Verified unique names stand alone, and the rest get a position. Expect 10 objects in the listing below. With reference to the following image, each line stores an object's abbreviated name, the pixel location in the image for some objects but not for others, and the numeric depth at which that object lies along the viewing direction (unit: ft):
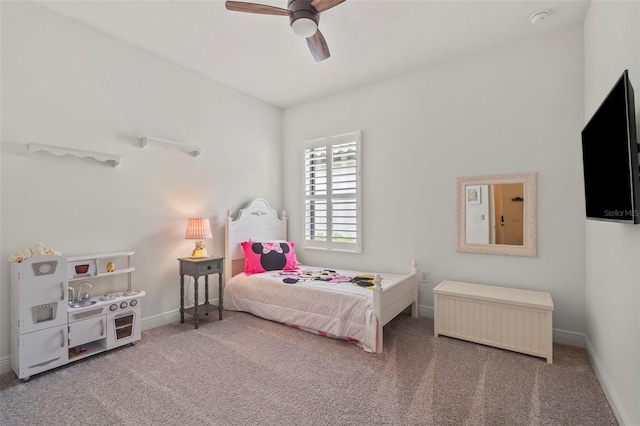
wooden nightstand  10.80
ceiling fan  6.74
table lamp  11.14
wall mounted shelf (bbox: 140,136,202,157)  10.36
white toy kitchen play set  7.41
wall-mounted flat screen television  4.62
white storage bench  8.23
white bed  9.02
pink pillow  12.55
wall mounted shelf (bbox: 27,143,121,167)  8.10
